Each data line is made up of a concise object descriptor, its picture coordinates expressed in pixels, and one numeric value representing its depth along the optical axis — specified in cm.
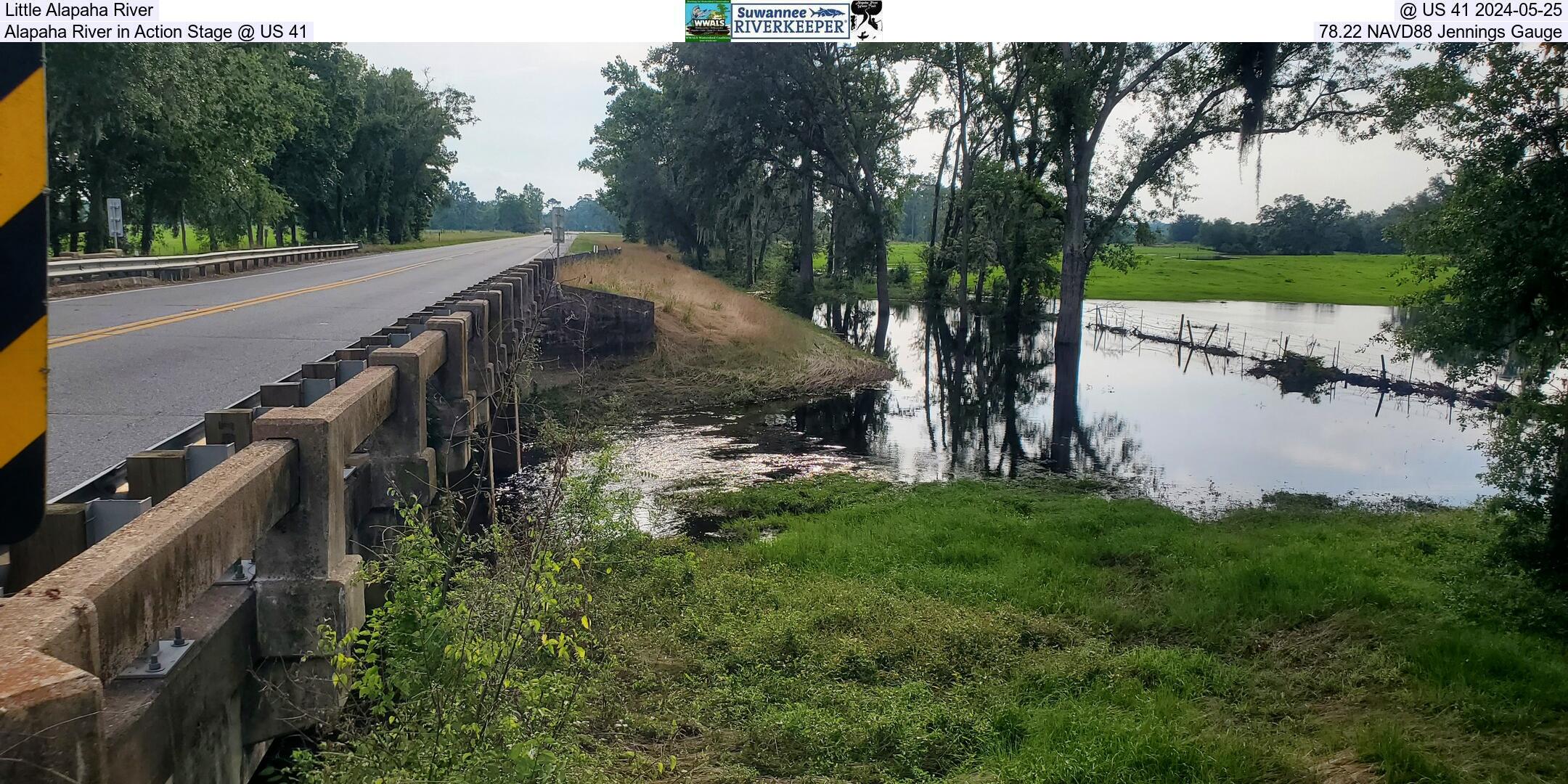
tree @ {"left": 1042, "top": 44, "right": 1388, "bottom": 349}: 2858
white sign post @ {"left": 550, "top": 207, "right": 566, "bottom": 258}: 2169
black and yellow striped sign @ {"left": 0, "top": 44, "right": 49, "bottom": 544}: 139
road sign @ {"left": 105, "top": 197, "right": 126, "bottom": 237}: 2053
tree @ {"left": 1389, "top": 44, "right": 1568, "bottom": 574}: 956
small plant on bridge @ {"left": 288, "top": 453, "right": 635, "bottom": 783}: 472
